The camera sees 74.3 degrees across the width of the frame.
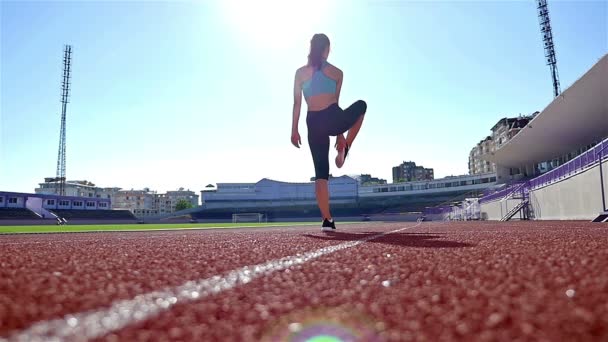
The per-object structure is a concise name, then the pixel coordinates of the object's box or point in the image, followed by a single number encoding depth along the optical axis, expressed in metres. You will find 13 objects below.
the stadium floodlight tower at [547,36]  47.47
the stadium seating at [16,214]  49.54
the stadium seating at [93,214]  59.07
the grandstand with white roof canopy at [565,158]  15.12
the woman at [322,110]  5.80
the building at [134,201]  145.25
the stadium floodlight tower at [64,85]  59.93
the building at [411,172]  158.12
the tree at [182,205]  136.90
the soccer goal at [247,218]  57.50
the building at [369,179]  143.38
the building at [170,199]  154.88
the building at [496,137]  74.25
